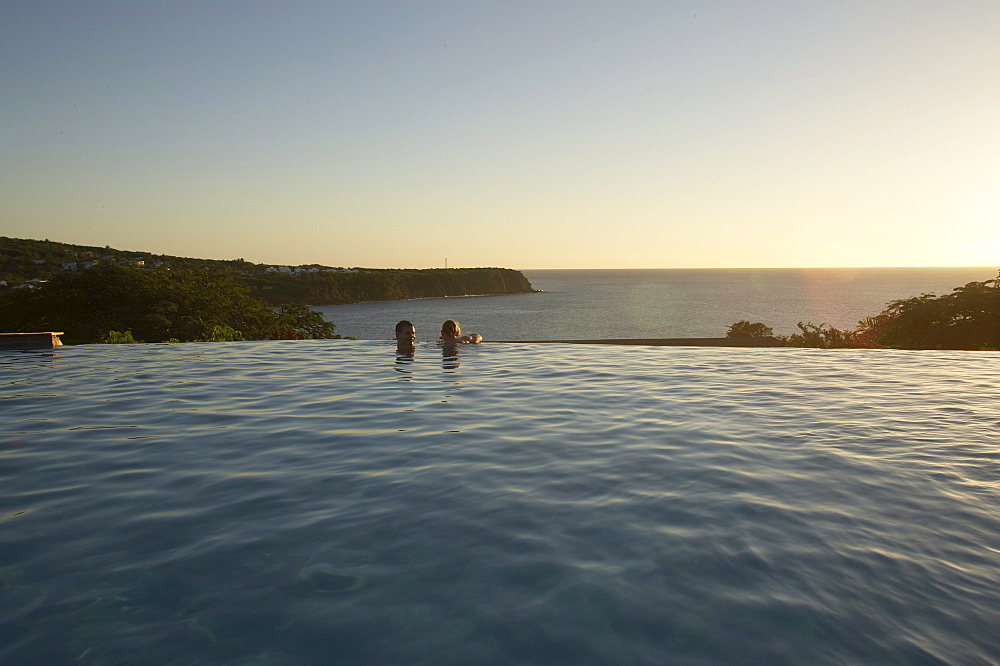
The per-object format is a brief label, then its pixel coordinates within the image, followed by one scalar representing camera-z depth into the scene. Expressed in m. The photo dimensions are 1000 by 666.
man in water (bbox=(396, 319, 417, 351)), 17.48
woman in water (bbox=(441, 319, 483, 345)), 18.55
